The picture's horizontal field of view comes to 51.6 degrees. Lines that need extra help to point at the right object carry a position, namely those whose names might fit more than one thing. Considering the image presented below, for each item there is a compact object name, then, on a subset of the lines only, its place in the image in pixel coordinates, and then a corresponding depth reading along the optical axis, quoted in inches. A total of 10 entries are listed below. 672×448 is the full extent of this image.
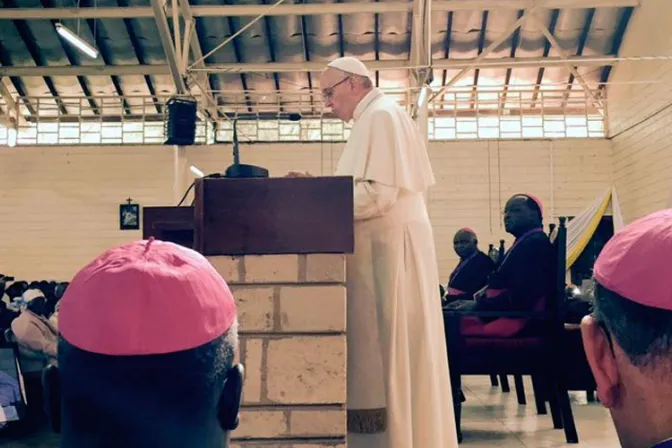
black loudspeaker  304.3
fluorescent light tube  291.6
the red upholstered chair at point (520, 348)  124.6
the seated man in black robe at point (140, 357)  23.4
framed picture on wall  418.0
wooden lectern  69.7
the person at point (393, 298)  78.5
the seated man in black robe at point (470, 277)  177.5
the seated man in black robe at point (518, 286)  127.2
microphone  77.8
